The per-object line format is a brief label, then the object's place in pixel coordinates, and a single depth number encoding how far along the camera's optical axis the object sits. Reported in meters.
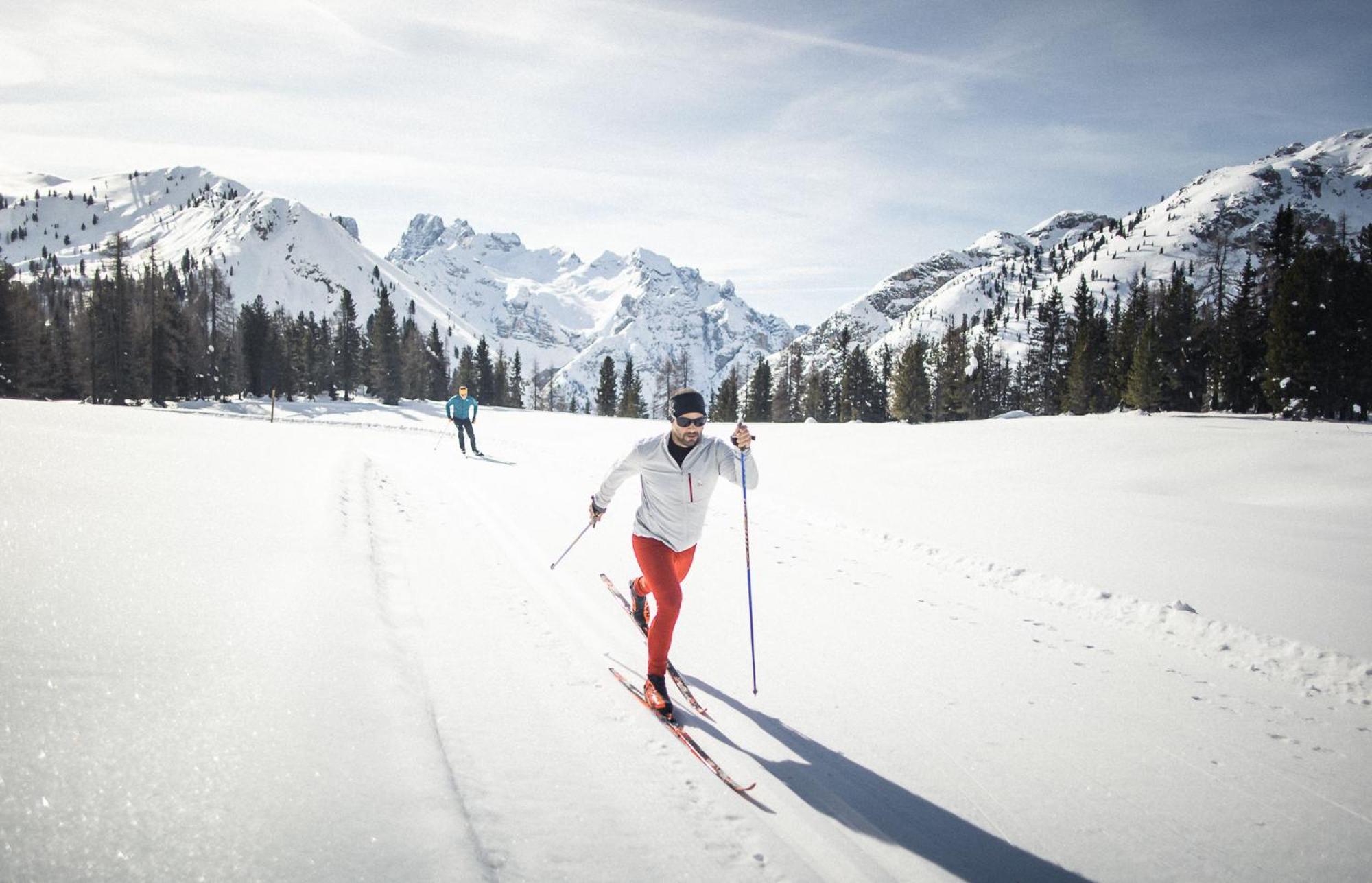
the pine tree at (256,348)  66.62
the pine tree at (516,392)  95.96
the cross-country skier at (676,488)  4.71
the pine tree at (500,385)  87.00
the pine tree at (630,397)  78.44
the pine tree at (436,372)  82.44
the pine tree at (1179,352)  49.03
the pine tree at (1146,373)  47.44
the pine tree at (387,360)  70.19
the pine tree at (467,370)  81.69
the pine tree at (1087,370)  57.47
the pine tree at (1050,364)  67.00
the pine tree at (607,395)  78.56
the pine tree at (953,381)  65.50
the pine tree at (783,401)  84.00
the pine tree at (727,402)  74.94
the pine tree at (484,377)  83.94
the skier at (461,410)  19.48
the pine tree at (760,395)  80.56
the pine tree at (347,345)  75.69
